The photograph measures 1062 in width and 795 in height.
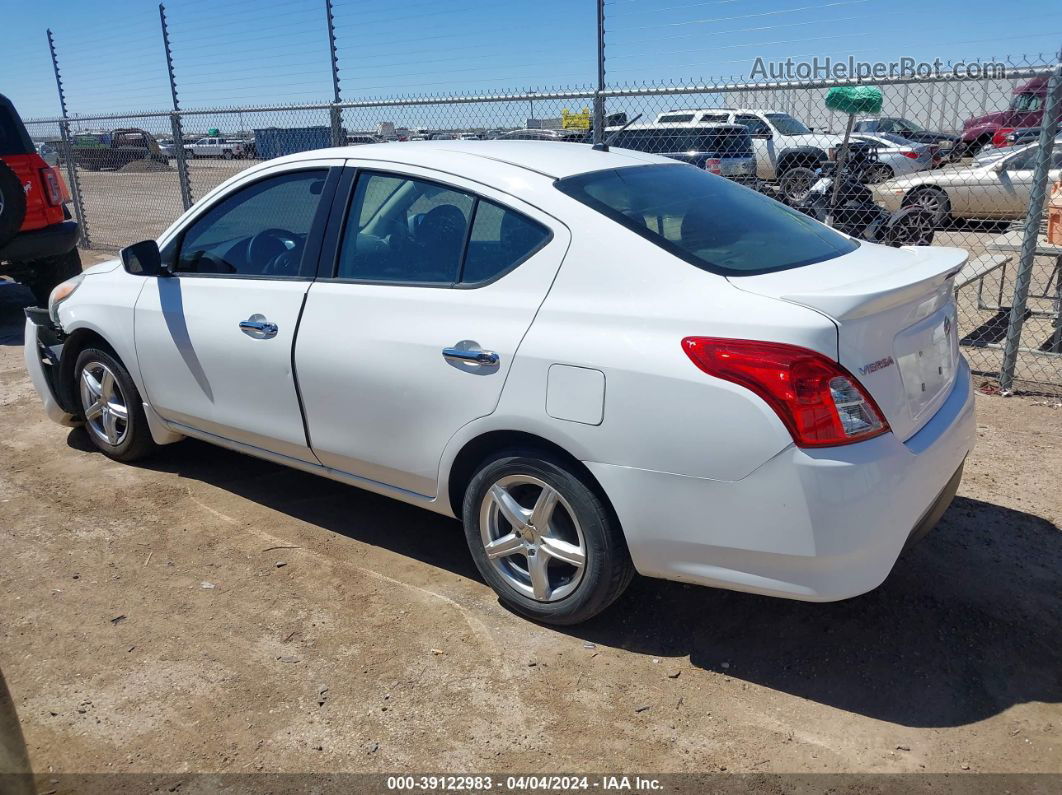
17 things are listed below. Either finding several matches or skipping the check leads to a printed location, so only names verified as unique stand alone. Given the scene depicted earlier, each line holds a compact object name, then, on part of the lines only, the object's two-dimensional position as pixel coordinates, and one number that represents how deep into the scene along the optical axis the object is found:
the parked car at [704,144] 10.18
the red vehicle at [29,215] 7.61
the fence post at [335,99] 8.59
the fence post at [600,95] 6.75
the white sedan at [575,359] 2.54
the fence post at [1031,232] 5.10
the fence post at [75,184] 12.43
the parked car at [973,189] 10.66
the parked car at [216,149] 11.98
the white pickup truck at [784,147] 11.14
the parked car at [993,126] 10.69
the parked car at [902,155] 14.04
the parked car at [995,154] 12.08
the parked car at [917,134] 13.14
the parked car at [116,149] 12.91
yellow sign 7.54
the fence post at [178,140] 10.43
